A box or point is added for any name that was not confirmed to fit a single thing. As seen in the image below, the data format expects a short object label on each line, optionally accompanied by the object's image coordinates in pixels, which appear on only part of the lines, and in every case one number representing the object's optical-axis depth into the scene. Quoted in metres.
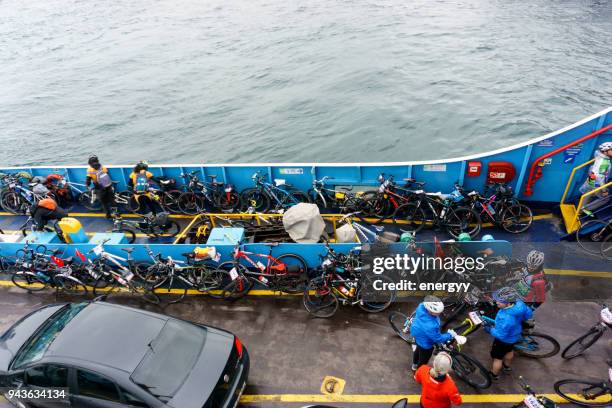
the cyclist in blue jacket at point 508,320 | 5.86
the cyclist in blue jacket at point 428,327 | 5.81
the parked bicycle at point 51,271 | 8.70
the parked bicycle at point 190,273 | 8.22
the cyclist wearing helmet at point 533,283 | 6.45
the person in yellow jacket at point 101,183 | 10.77
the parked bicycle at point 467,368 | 6.22
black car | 5.33
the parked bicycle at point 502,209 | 9.70
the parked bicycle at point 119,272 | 8.45
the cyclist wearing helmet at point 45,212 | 9.63
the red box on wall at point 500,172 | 10.07
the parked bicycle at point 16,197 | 11.84
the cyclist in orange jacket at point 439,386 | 4.91
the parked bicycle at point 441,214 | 9.74
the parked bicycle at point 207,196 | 11.43
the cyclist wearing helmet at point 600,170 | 8.62
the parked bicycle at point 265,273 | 8.16
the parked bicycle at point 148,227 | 10.12
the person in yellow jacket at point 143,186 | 10.93
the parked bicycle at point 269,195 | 11.23
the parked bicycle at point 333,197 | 10.74
